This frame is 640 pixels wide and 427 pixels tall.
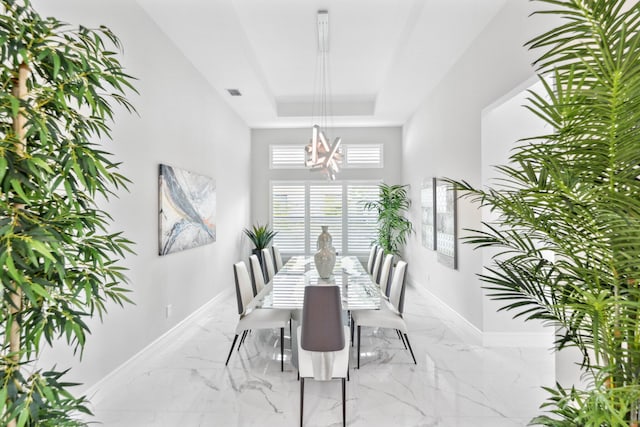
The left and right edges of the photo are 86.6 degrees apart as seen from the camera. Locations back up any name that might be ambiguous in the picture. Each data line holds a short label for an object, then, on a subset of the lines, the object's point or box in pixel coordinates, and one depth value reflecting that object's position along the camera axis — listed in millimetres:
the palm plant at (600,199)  986
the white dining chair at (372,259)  4570
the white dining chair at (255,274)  3523
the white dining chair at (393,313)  2951
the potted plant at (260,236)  6340
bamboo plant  984
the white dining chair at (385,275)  3576
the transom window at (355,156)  7012
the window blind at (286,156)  7074
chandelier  3648
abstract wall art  3377
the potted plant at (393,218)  6328
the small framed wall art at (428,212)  4871
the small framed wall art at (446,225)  4057
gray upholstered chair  2180
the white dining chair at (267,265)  4128
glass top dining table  2701
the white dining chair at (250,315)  2932
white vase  3318
